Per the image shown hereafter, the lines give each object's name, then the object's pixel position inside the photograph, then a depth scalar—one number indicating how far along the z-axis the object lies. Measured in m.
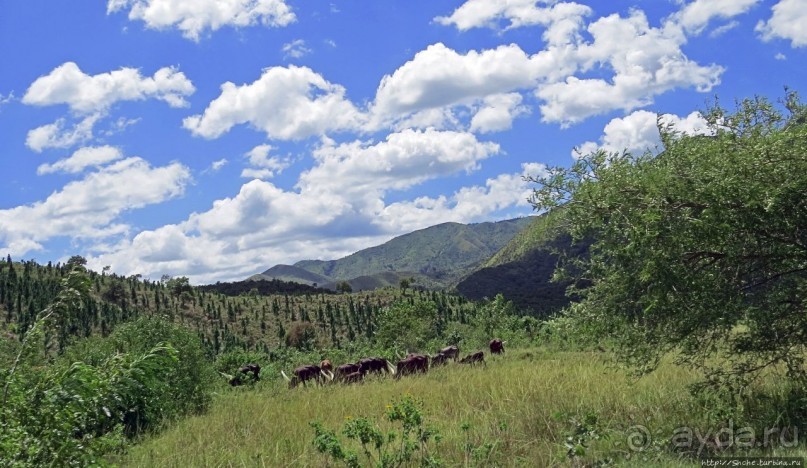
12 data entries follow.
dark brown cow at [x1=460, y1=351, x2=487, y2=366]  18.44
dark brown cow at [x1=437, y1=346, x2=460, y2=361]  20.09
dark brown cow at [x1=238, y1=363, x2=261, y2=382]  20.94
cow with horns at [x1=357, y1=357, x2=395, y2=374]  18.44
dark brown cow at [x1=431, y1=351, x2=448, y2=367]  19.39
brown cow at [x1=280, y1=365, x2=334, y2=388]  18.22
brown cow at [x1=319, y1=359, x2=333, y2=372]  19.20
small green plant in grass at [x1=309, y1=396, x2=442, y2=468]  6.07
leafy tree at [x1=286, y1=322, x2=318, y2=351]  54.88
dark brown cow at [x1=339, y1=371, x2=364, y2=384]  16.78
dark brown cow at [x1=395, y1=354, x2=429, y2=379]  17.20
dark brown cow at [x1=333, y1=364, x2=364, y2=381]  18.08
